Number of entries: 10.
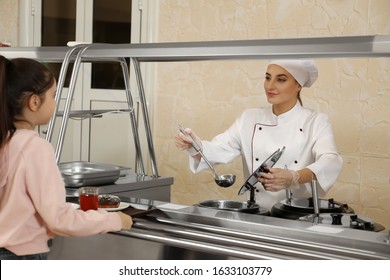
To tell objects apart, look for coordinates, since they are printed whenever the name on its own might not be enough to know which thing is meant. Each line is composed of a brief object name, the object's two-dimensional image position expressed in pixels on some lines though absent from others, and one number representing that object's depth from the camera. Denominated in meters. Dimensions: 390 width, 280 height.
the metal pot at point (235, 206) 2.08
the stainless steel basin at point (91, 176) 2.38
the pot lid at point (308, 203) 2.11
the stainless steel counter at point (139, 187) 2.44
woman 2.70
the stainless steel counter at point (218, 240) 1.65
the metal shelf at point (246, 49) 1.68
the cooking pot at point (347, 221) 1.86
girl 1.52
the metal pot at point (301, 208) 2.03
